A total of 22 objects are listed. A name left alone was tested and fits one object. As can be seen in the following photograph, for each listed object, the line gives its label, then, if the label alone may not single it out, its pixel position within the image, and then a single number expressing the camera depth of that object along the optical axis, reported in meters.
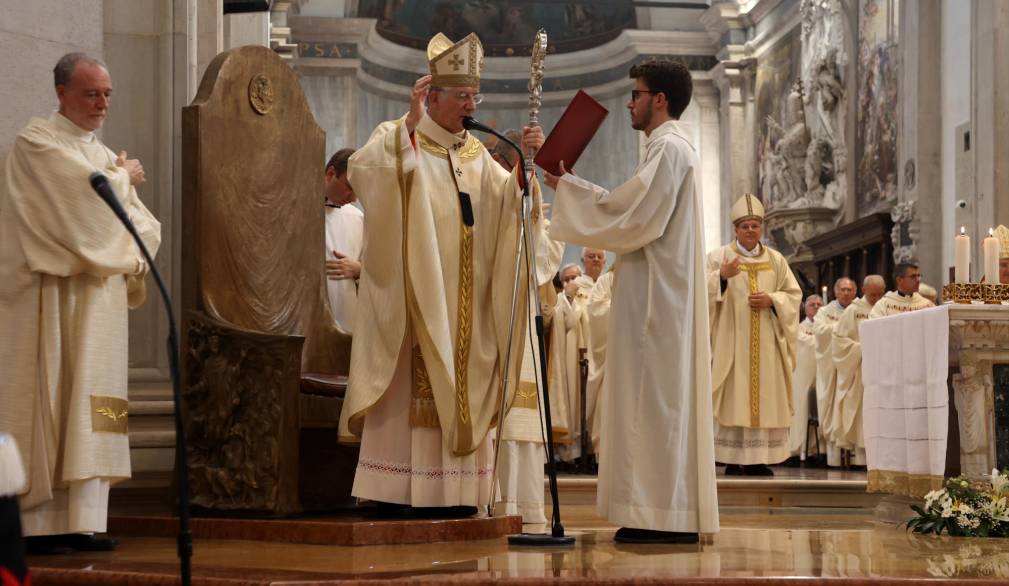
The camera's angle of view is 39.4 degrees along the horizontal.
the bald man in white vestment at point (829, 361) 12.70
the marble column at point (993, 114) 12.80
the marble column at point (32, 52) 5.75
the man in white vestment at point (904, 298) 11.72
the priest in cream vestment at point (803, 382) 13.76
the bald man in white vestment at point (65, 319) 4.95
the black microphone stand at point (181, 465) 3.46
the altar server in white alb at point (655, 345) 5.23
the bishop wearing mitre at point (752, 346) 10.26
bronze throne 5.62
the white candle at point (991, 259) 7.29
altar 6.90
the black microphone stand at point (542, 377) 4.65
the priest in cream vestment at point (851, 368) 12.27
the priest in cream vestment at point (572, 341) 11.94
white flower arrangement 6.17
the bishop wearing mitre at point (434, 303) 5.49
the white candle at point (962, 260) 7.10
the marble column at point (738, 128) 20.20
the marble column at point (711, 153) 21.05
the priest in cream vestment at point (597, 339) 11.81
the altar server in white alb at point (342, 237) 7.04
